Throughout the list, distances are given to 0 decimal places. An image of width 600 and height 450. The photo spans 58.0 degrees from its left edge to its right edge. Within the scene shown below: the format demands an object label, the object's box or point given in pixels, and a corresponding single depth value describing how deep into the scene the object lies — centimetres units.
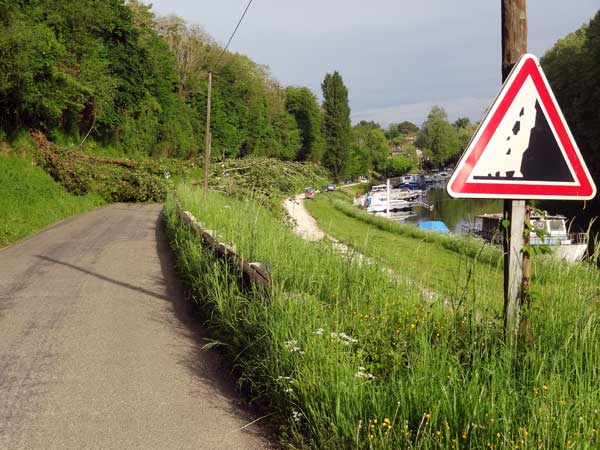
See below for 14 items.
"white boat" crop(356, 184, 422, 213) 6072
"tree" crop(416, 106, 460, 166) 11712
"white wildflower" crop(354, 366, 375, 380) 352
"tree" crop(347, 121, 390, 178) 12825
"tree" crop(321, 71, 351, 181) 9231
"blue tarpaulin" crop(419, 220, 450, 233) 3753
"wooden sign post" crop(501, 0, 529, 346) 328
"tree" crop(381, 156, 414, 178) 13550
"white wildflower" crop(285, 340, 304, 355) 397
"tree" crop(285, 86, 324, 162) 9088
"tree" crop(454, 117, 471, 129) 18712
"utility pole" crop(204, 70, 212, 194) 2117
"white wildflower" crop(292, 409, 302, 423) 347
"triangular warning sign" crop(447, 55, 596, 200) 311
